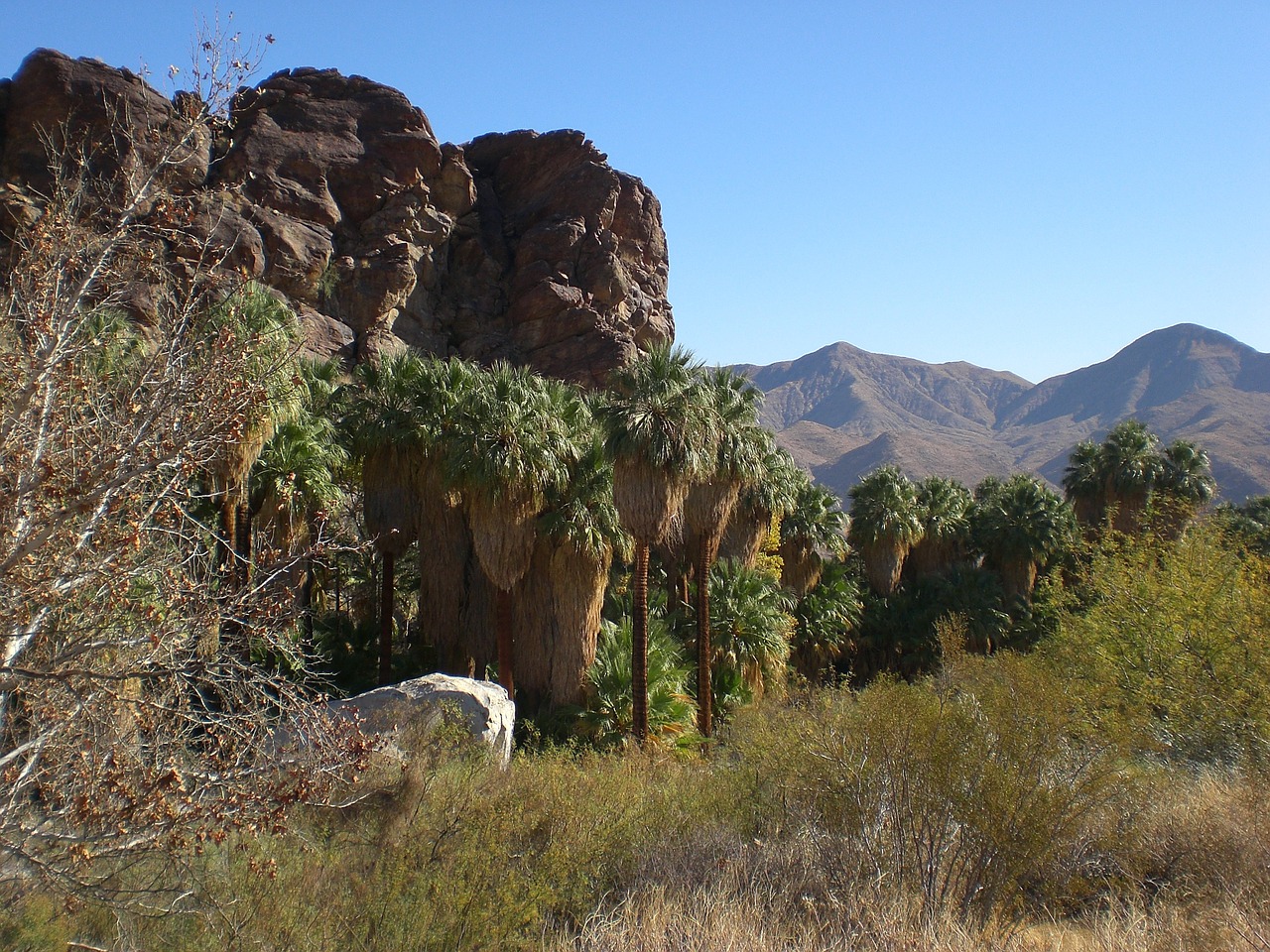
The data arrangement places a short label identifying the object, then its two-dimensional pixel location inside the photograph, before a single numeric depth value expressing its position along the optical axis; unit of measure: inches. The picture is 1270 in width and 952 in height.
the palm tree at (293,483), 764.0
